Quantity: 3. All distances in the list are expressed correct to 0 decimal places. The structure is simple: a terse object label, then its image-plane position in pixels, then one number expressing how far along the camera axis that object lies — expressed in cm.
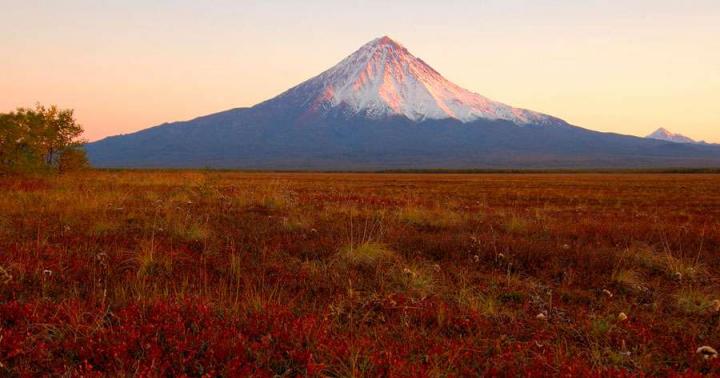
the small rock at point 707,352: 414
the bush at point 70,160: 3259
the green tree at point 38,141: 2733
